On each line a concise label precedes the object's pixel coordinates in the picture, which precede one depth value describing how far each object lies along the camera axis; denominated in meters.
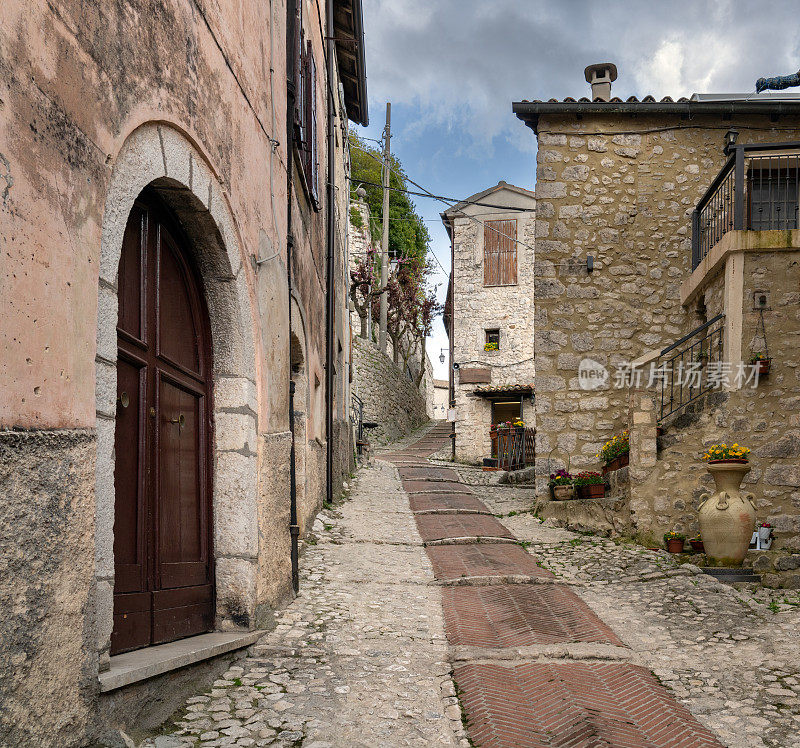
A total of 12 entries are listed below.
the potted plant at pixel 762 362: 7.11
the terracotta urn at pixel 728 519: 6.47
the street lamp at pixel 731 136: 9.71
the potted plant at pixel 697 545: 7.11
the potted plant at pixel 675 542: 7.15
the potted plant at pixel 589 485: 8.86
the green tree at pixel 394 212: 28.91
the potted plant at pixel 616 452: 8.61
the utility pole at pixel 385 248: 24.56
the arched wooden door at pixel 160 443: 3.18
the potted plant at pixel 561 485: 9.25
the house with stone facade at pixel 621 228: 9.42
